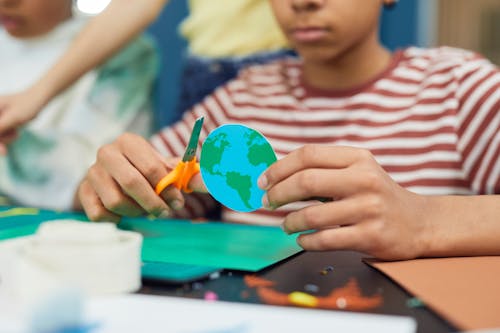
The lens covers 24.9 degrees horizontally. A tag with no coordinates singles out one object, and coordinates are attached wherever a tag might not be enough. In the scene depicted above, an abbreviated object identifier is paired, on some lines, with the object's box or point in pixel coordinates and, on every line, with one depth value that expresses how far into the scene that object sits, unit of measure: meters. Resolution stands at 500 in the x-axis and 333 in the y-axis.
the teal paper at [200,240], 0.74
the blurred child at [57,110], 1.13
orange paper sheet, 0.62
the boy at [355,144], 0.72
